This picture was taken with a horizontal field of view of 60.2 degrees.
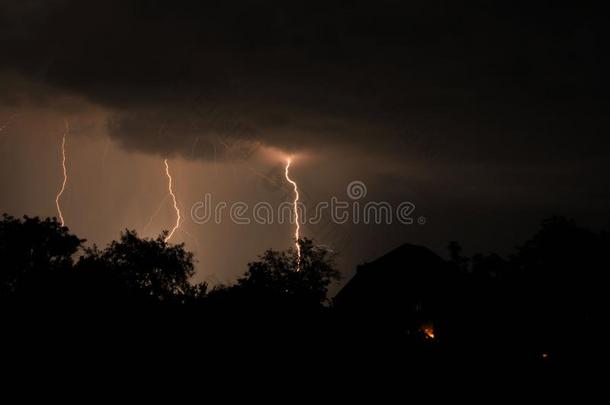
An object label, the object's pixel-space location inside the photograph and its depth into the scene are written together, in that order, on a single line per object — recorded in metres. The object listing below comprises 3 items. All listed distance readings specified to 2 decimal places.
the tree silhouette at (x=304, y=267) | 54.16
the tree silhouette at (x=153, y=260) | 52.19
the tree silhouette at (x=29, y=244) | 42.53
